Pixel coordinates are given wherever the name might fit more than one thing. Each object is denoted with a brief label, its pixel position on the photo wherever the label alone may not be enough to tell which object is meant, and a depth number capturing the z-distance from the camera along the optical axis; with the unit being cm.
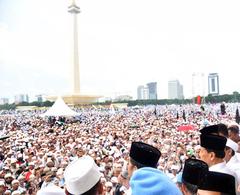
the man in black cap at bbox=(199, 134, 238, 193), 176
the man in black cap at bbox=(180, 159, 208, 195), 151
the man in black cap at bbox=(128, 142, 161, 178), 147
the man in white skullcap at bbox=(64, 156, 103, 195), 116
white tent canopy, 1518
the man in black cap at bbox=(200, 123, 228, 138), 220
